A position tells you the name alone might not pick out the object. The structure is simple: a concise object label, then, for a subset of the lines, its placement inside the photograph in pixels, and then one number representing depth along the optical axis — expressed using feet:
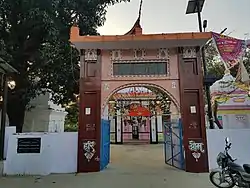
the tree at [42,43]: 23.20
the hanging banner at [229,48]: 17.99
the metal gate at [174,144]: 19.55
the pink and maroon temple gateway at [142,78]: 18.44
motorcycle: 12.49
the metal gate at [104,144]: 19.68
